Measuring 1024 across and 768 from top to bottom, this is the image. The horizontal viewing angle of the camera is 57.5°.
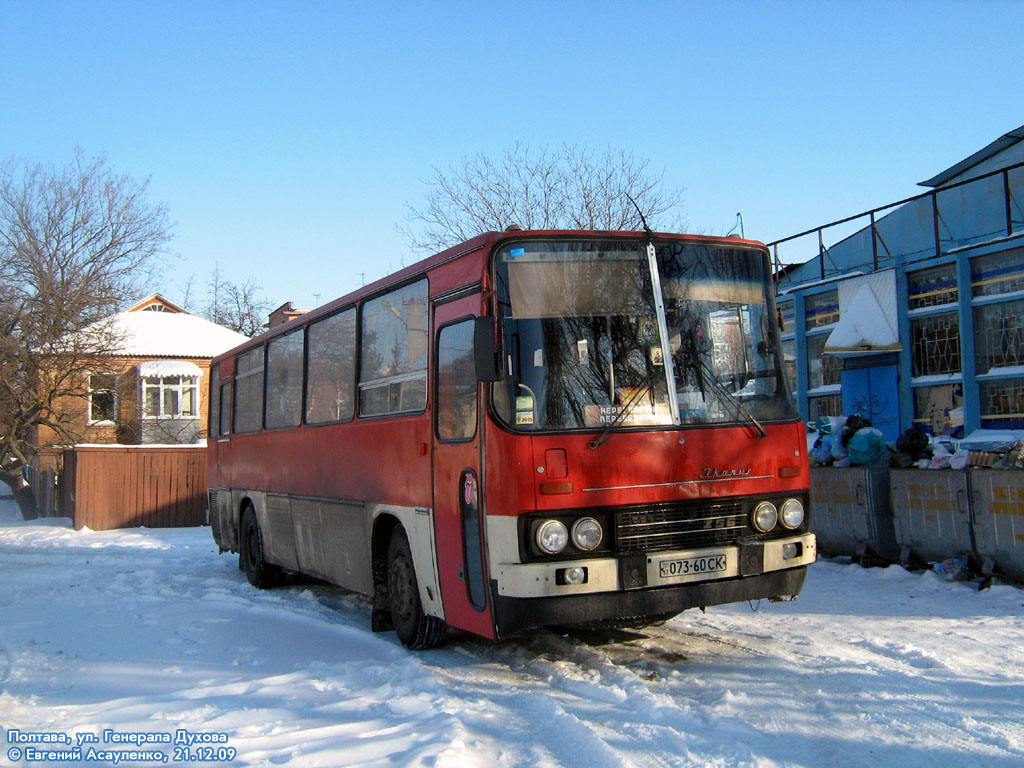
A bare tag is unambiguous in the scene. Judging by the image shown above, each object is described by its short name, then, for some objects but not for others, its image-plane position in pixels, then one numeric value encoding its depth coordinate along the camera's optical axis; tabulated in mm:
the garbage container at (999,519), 8953
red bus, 6020
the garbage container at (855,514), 10688
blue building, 13898
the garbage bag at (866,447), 11125
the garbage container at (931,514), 9625
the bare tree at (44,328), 27516
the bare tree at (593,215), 24125
